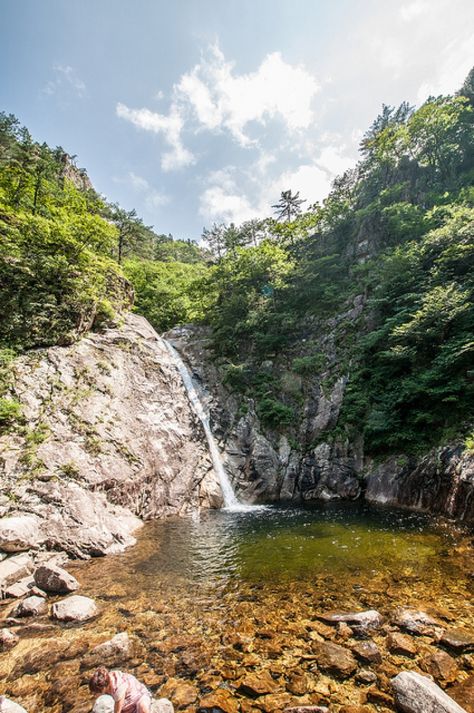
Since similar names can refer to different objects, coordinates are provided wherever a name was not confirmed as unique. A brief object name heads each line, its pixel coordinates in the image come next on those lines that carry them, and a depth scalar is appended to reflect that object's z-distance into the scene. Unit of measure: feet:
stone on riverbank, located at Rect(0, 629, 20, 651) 18.70
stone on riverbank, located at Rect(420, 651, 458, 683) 14.94
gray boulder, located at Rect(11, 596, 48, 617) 21.98
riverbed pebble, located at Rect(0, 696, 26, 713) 12.76
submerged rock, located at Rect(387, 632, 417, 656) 16.69
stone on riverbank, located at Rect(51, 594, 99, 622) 21.56
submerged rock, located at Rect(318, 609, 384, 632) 18.94
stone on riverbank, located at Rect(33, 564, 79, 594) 25.26
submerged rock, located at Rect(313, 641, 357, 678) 15.93
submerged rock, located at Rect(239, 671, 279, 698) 15.06
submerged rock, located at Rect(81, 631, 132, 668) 17.28
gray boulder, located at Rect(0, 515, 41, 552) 28.96
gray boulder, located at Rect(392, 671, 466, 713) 12.60
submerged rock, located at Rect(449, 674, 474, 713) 13.30
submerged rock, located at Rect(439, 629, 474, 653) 16.66
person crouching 12.89
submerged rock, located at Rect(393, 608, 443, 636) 18.21
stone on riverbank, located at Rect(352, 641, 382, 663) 16.49
